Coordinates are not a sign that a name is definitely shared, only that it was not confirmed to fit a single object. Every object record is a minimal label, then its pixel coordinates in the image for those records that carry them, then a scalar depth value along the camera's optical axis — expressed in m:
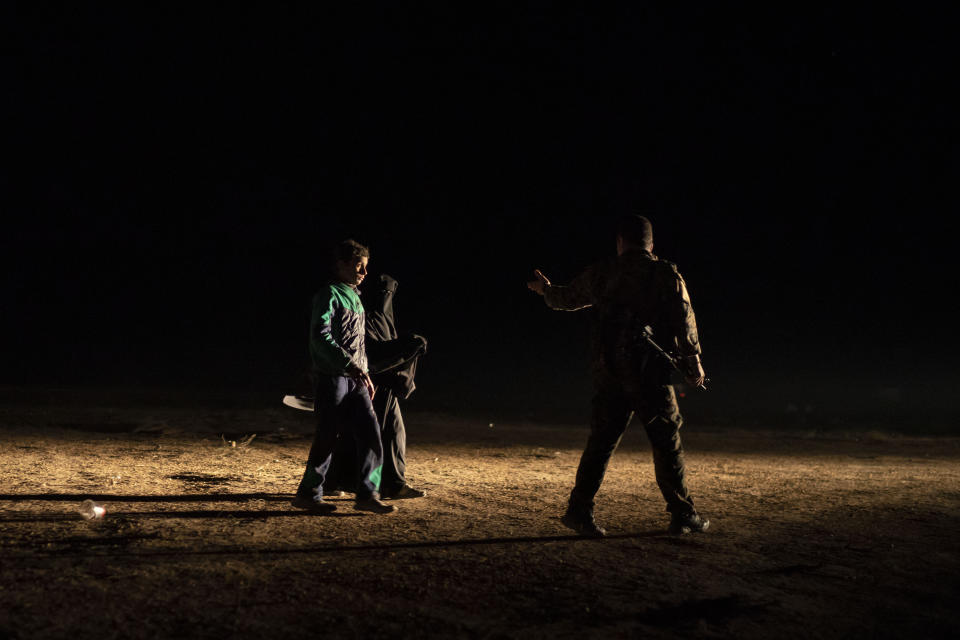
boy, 5.36
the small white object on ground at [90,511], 4.88
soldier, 4.85
